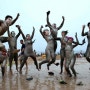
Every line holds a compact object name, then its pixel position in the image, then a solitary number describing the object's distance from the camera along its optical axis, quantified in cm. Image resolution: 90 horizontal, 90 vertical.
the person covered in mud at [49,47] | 470
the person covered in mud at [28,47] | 490
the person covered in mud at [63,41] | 462
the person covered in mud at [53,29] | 469
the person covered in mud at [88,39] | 465
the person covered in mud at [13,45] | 526
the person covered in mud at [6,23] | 361
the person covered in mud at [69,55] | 430
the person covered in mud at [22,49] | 574
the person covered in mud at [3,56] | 360
